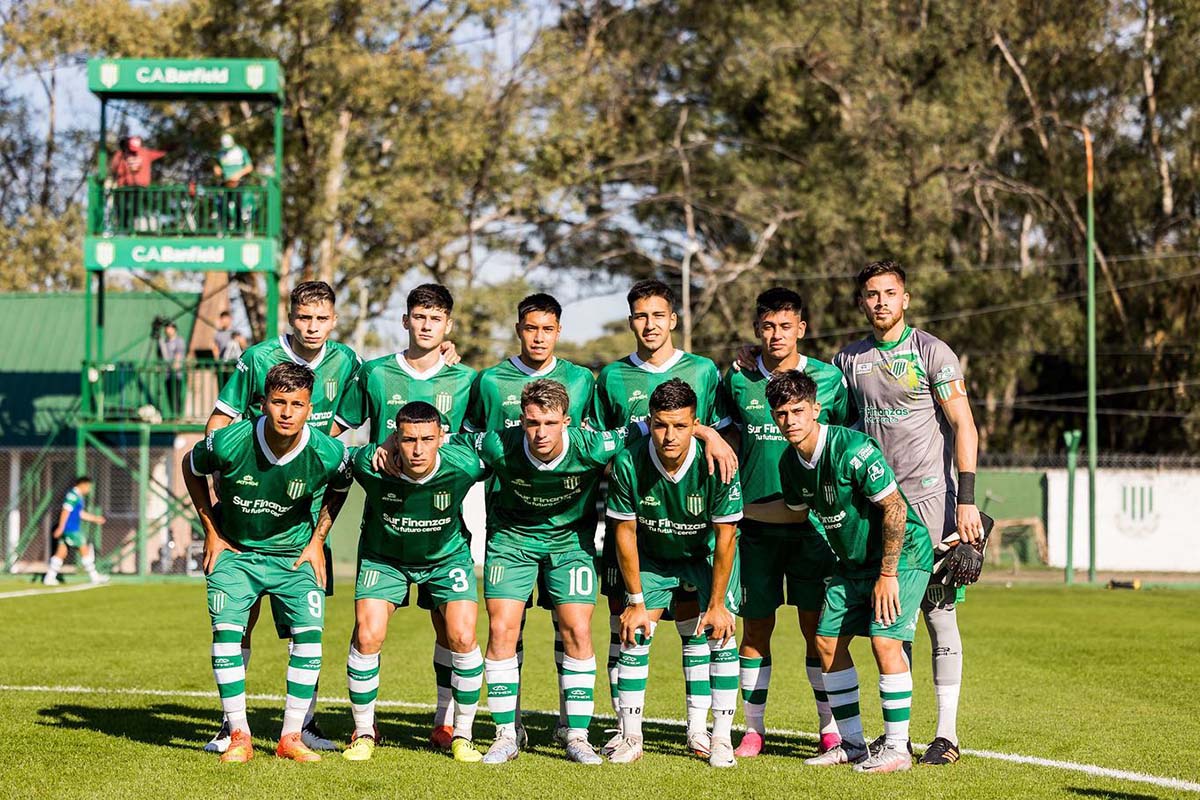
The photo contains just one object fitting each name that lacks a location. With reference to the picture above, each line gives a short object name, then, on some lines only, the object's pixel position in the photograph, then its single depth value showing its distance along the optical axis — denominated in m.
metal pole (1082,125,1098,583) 47.50
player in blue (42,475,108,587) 46.06
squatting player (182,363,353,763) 14.52
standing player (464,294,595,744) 15.41
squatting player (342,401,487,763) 14.70
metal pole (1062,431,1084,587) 45.87
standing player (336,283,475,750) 15.52
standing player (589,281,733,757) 15.20
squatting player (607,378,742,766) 14.62
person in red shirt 51.81
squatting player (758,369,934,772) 14.09
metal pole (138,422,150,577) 49.37
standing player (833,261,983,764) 15.00
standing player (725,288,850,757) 15.30
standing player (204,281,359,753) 15.63
